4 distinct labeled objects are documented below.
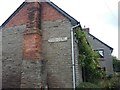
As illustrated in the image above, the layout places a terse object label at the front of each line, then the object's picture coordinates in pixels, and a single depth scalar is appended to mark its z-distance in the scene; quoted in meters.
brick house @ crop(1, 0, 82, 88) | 6.45
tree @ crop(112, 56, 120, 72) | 18.22
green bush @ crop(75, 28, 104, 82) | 7.47
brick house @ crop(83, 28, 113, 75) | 14.01
